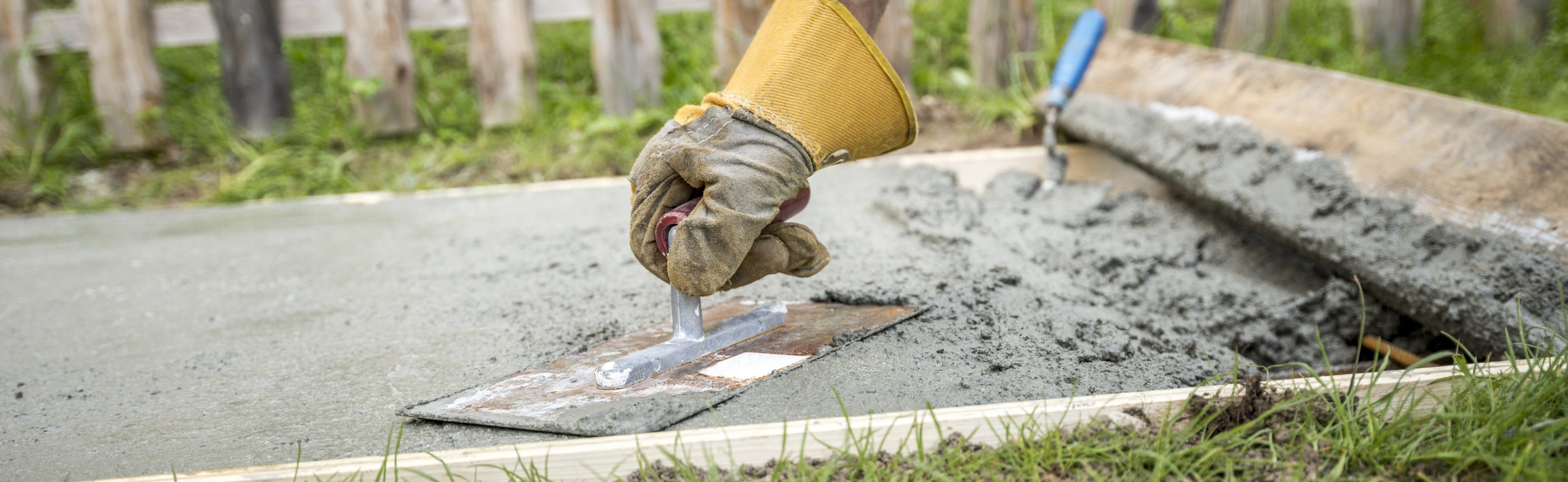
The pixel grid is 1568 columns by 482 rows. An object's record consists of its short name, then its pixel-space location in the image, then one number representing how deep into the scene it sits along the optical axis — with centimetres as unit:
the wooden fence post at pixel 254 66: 378
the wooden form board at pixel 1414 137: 170
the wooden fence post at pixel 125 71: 377
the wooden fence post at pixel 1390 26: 362
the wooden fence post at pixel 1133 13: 367
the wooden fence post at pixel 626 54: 382
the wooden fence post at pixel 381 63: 378
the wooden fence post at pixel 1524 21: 365
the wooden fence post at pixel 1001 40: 383
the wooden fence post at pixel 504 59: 381
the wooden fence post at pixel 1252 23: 357
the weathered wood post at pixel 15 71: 381
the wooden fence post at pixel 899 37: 376
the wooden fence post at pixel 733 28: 373
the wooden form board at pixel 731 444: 117
